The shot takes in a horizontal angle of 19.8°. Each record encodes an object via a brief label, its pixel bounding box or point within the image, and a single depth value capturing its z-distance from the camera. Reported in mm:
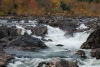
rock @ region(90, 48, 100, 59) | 30291
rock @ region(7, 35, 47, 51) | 36300
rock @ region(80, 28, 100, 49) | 36125
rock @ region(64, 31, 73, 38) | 48275
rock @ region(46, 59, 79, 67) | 24978
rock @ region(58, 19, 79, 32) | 54131
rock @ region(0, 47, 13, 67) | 27475
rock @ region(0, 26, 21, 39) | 43406
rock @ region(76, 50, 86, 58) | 31234
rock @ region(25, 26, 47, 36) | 48594
